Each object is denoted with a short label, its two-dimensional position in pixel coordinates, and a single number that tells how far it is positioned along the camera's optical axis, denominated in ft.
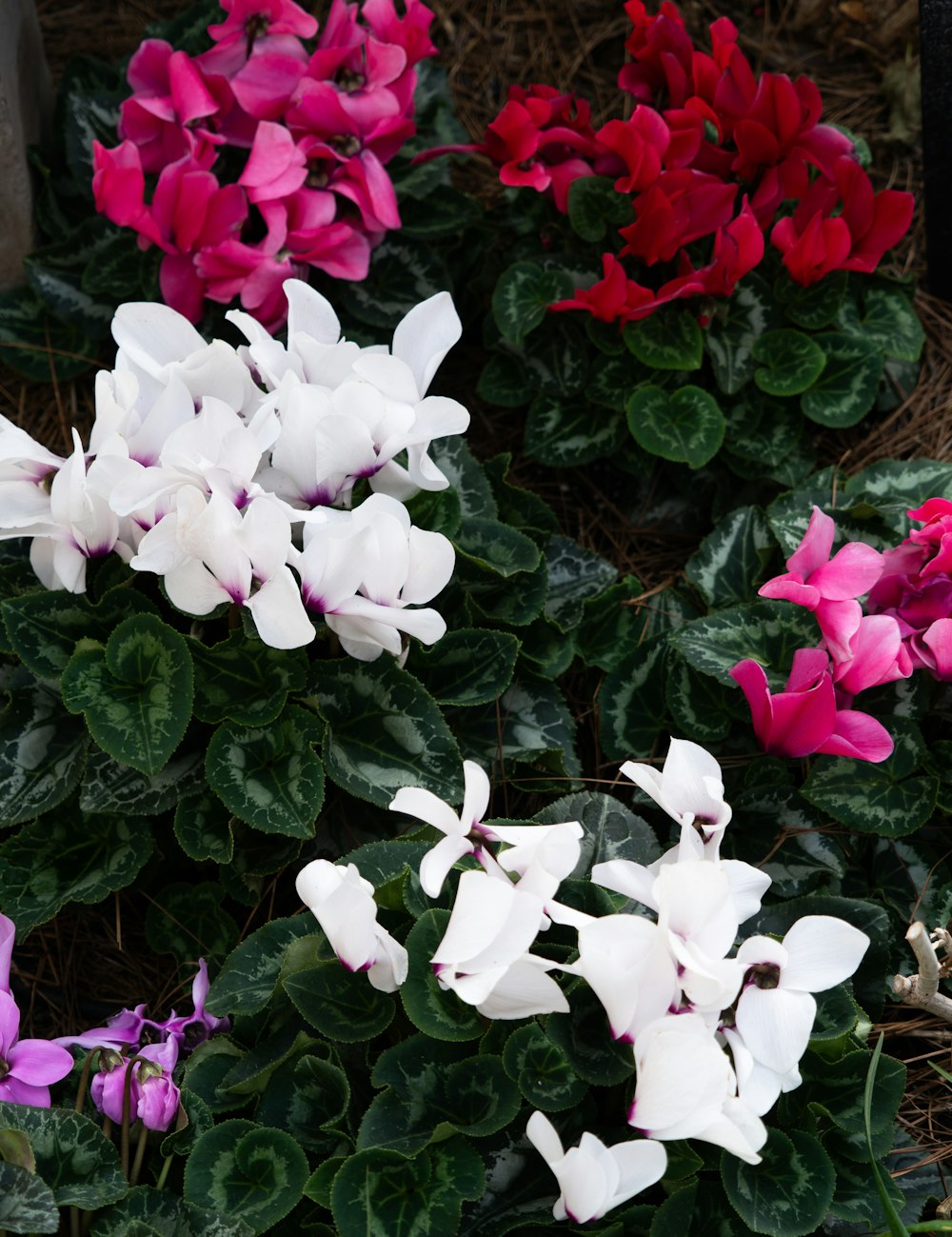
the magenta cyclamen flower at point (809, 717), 3.07
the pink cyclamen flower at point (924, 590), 3.17
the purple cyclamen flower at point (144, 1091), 2.79
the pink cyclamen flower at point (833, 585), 3.09
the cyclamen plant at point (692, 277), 3.67
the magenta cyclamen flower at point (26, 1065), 2.81
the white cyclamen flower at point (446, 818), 2.65
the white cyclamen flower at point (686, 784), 2.78
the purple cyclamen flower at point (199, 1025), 2.95
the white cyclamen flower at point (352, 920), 2.65
